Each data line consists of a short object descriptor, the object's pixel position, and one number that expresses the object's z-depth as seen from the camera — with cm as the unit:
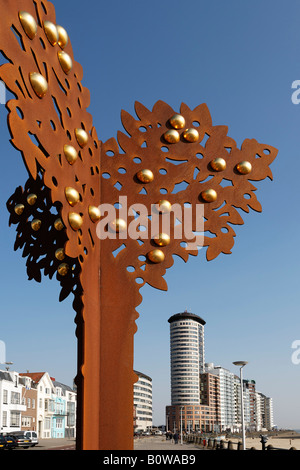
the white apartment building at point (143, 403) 12212
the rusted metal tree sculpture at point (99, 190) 541
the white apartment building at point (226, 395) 16038
